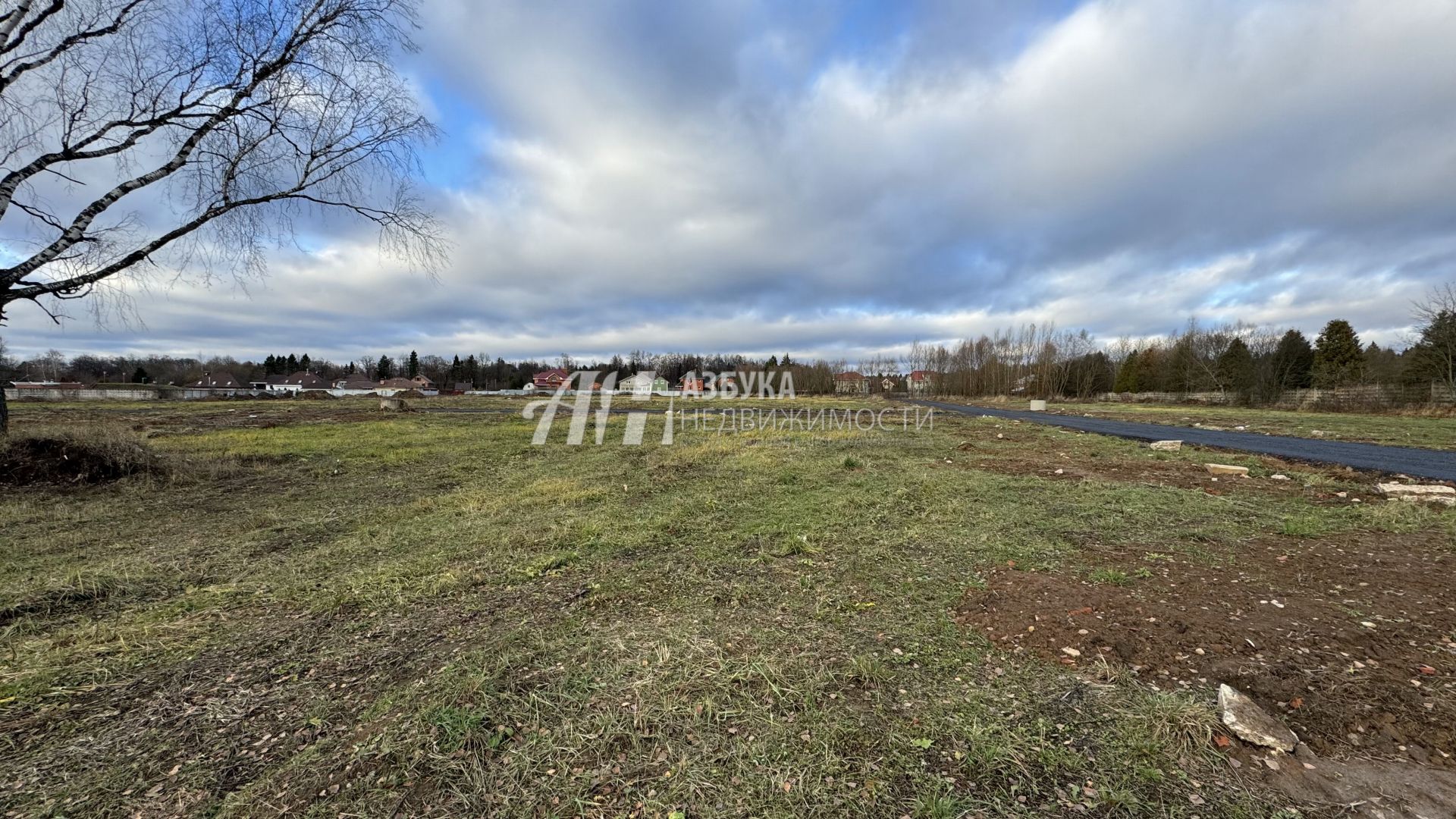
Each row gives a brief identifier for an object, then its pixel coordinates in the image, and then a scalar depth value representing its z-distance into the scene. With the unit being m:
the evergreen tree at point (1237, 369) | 44.50
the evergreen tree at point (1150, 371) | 59.90
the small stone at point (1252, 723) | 2.30
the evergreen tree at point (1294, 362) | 45.12
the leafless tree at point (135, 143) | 7.93
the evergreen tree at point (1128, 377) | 63.44
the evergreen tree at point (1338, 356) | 40.28
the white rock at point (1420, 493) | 7.12
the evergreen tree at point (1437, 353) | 30.23
